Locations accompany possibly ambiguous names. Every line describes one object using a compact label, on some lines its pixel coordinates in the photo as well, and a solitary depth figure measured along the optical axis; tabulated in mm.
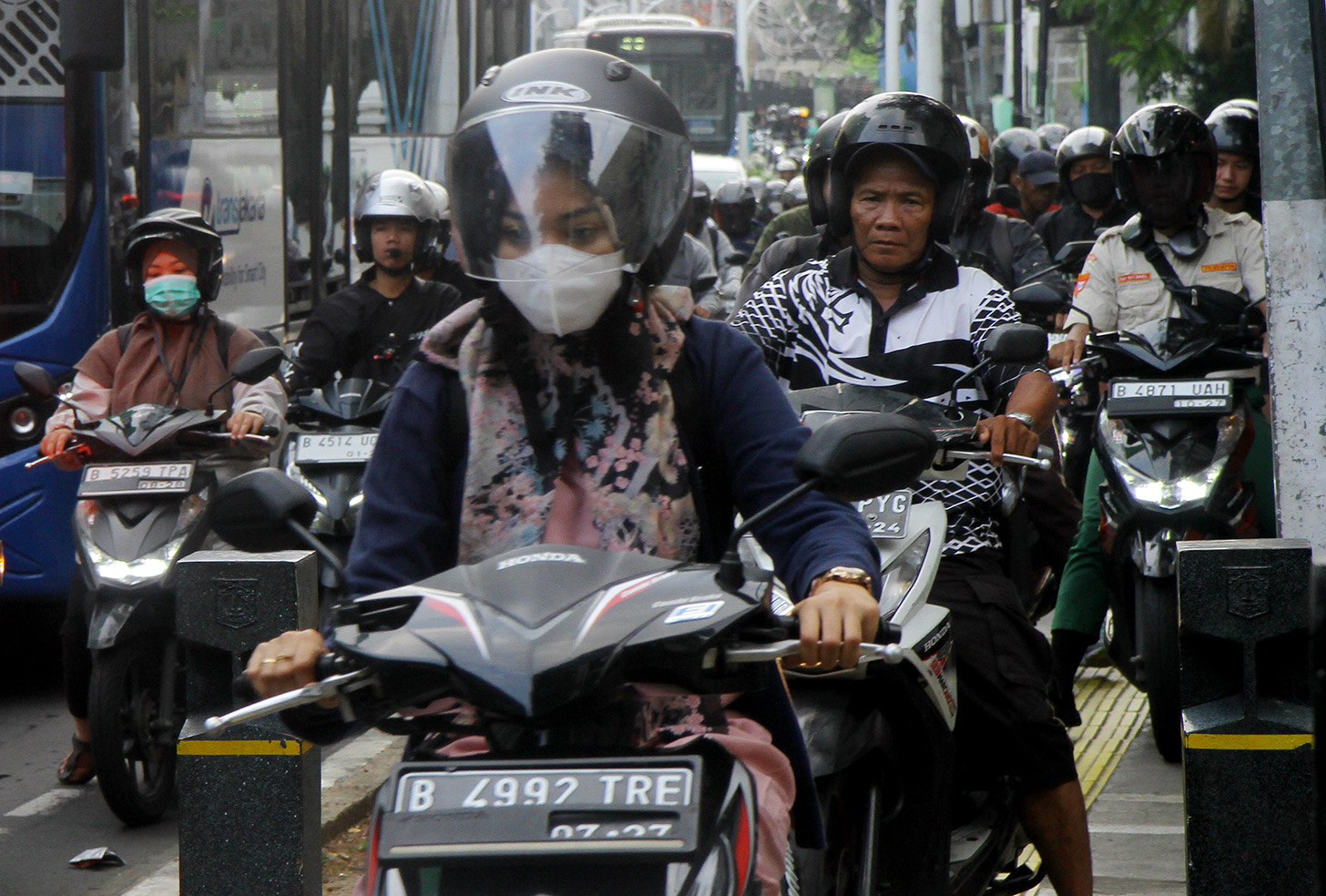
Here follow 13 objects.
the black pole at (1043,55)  40750
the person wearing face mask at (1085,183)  20984
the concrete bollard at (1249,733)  6910
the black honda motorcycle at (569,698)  3797
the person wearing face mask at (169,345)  12055
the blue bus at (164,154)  14516
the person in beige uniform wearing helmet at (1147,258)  12086
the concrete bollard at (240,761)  8039
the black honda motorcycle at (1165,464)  10844
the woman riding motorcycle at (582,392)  4805
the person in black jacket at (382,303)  13961
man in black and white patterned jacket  7156
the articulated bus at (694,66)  67125
